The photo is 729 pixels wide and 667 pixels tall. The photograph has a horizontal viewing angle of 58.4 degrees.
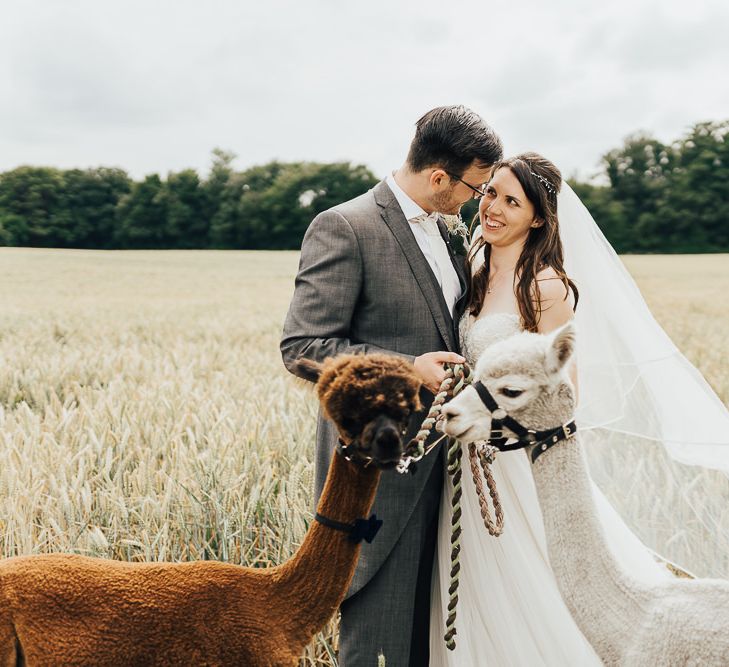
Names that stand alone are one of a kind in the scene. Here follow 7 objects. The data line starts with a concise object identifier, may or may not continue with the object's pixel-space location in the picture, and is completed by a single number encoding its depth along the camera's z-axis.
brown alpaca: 1.65
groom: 2.53
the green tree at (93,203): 48.94
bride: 2.77
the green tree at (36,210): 44.09
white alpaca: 1.87
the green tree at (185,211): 54.88
